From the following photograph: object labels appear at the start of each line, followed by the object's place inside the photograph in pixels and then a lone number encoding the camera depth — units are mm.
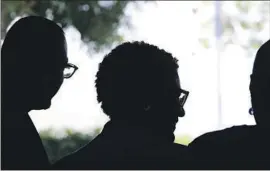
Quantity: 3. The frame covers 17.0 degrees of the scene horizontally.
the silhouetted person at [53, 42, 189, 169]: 2480
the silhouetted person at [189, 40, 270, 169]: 2516
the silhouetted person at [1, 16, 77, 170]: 2436
